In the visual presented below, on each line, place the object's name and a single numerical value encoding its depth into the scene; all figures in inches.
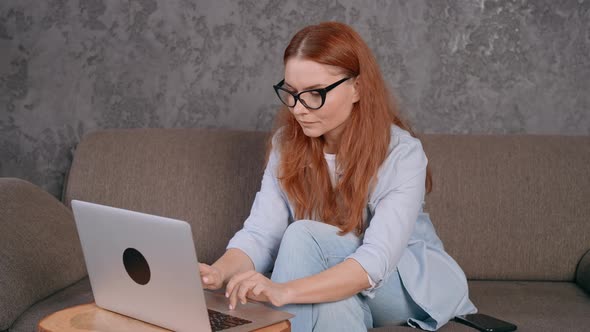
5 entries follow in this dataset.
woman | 71.1
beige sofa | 93.7
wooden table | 61.6
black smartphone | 77.5
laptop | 56.9
